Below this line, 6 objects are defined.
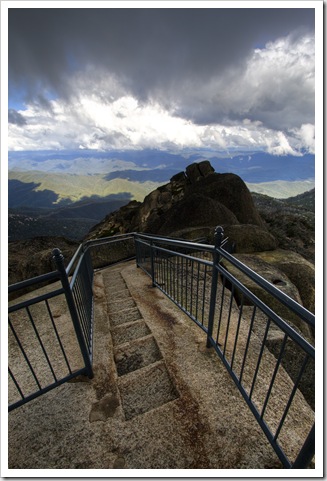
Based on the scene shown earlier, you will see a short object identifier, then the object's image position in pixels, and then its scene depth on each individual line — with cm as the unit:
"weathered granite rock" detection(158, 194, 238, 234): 1156
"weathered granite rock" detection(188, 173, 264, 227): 1369
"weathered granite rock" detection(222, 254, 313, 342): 492
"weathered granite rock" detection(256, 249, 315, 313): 686
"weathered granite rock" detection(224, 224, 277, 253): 888
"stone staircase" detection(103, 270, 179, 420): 274
